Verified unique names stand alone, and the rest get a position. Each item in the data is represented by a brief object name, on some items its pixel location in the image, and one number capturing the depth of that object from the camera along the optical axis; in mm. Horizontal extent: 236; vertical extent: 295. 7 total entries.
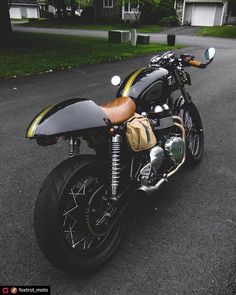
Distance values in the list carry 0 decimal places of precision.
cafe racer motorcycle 2328
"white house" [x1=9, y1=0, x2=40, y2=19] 62178
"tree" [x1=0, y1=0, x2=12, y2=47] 16453
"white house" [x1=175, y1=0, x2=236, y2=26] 39812
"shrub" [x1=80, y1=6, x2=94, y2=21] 46750
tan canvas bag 2812
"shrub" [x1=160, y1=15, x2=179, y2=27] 38156
